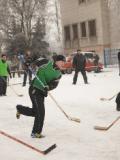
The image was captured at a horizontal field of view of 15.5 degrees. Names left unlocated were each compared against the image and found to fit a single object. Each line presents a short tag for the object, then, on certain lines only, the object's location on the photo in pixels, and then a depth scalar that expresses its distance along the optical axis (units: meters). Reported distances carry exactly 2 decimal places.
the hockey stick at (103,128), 8.59
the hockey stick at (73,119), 9.61
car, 29.86
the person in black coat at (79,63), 20.00
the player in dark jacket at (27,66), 19.94
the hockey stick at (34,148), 7.06
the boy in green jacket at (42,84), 7.97
